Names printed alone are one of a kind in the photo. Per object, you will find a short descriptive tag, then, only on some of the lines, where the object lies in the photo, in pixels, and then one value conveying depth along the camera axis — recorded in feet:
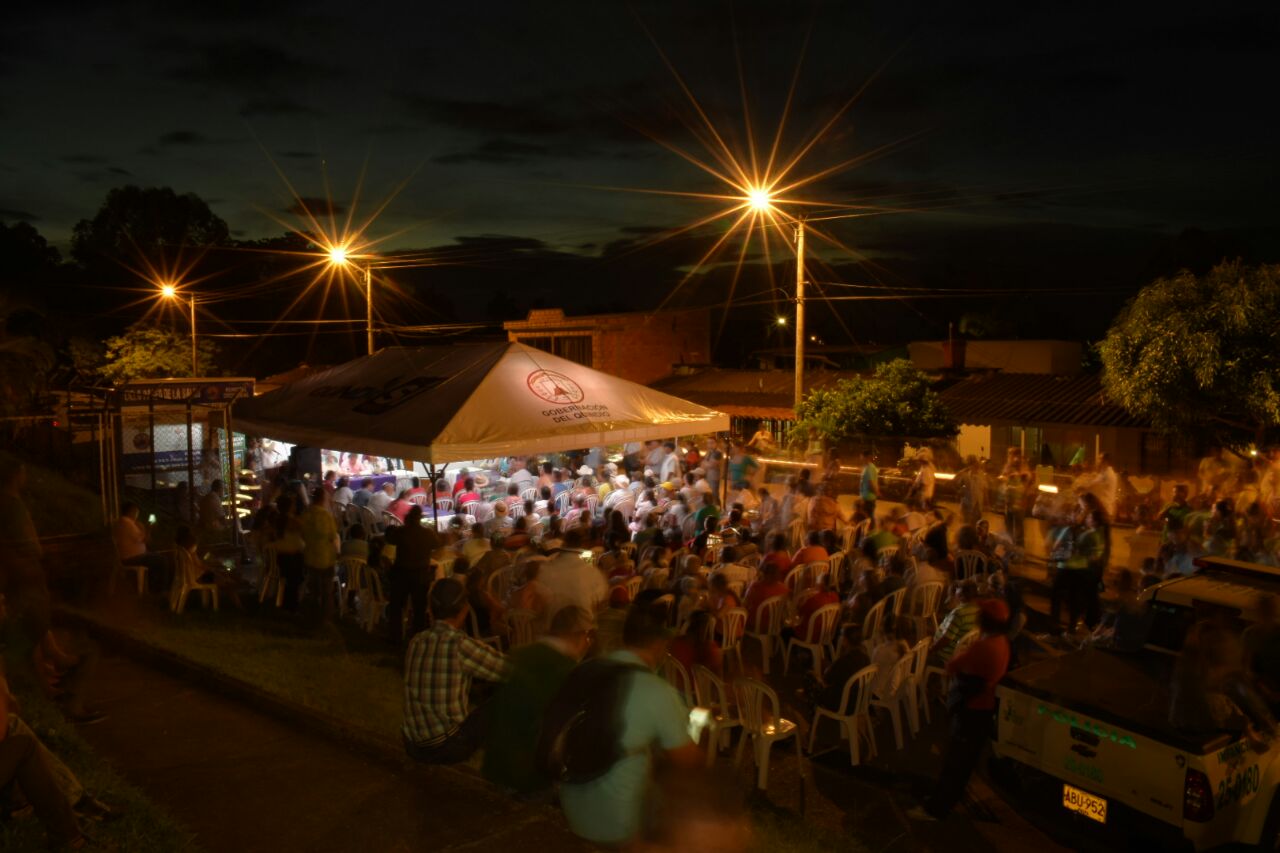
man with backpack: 11.12
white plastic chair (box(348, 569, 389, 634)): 31.45
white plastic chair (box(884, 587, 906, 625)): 27.14
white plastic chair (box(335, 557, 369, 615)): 31.74
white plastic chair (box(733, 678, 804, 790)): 19.08
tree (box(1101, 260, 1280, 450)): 45.70
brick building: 113.29
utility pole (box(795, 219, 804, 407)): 55.37
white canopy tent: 29.01
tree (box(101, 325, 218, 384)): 111.75
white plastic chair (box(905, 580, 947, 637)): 27.84
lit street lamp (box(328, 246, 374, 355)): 75.98
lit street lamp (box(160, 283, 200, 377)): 106.42
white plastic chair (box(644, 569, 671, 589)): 28.78
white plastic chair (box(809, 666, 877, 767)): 20.68
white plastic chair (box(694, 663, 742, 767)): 19.69
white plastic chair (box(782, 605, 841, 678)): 25.49
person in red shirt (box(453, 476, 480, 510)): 42.01
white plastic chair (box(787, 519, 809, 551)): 38.11
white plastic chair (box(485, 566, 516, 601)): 29.01
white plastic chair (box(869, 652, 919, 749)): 21.62
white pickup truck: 15.16
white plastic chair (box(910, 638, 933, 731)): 22.26
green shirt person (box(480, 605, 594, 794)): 13.07
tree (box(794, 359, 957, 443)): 60.23
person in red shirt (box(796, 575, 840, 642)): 25.68
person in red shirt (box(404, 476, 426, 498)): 42.63
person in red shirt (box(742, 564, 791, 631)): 27.32
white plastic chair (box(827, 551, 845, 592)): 31.19
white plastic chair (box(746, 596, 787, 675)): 27.35
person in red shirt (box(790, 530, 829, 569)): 30.60
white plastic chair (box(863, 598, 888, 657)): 25.30
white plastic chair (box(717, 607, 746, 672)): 25.35
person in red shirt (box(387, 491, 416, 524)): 40.04
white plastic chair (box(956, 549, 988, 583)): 32.71
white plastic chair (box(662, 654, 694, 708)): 20.74
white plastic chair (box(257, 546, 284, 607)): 33.47
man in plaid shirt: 14.74
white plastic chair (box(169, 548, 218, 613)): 31.12
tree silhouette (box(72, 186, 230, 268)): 159.94
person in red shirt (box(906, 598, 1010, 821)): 18.25
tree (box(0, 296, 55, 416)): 49.26
